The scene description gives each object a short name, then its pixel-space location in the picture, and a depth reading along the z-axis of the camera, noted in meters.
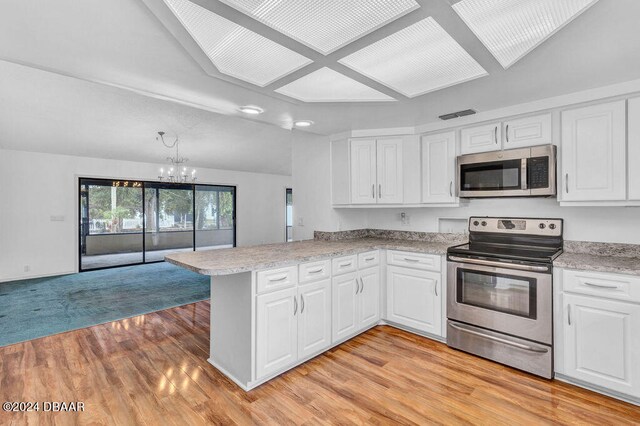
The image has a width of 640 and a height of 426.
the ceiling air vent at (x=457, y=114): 2.94
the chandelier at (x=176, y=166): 5.96
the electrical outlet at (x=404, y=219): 3.94
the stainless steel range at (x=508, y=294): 2.40
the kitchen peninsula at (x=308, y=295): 2.29
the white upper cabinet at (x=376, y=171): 3.57
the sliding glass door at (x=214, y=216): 8.32
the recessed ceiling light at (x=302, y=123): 3.25
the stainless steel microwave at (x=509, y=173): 2.67
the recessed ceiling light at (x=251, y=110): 2.75
